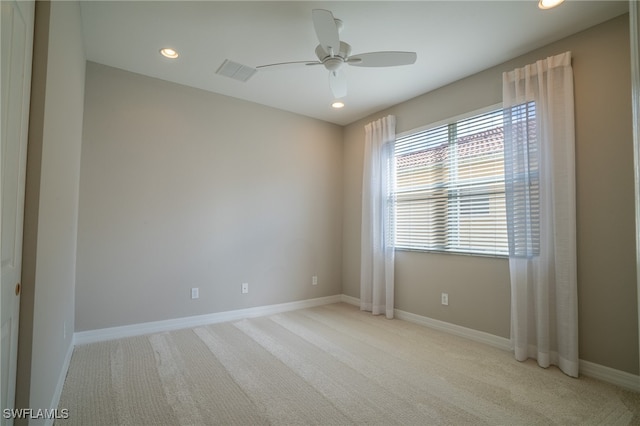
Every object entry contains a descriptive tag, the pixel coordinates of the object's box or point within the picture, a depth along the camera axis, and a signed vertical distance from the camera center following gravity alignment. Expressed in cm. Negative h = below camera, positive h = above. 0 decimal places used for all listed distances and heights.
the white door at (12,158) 109 +25
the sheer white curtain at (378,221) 396 +5
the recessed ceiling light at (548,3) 215 +162
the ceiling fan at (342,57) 214 +130
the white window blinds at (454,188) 306 +43
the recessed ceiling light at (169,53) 281 +162
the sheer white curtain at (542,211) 246 +14
